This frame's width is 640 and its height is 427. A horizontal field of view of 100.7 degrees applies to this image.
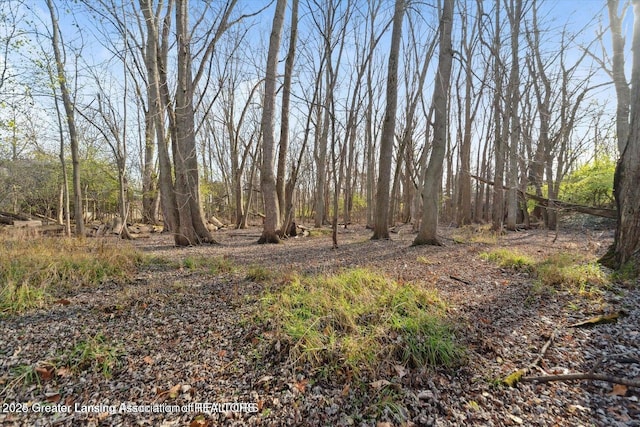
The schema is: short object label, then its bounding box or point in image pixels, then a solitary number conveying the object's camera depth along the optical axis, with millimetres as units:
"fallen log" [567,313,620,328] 2533
